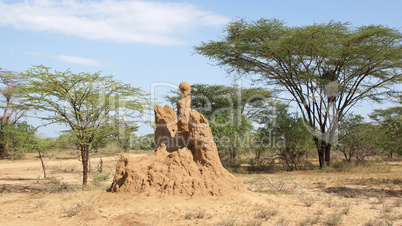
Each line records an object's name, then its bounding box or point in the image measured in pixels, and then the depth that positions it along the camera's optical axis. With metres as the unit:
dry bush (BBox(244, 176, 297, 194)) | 10.31
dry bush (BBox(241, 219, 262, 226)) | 6.27
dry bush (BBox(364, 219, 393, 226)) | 6.33
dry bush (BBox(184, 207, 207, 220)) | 6.73
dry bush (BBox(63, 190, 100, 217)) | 7.04
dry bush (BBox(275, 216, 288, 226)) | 6.46
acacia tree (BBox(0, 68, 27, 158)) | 25.56
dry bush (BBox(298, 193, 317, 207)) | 7.97
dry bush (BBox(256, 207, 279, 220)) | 6.87
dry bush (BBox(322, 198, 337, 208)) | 8.07
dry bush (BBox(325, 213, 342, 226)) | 6.48
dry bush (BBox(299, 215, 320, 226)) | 6.42
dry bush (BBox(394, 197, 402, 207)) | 8.46
